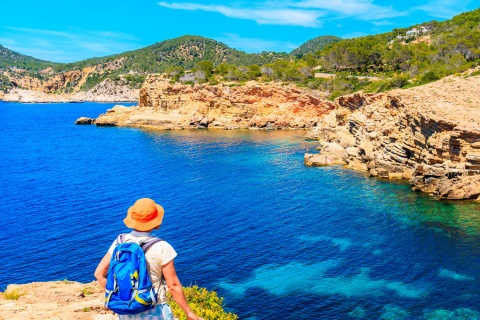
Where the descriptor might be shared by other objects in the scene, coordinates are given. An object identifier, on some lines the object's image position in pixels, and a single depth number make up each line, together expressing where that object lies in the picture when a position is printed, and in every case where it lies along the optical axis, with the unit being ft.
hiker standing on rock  21.29
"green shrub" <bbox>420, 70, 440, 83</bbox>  217.15
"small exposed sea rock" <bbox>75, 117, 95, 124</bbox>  364.79
